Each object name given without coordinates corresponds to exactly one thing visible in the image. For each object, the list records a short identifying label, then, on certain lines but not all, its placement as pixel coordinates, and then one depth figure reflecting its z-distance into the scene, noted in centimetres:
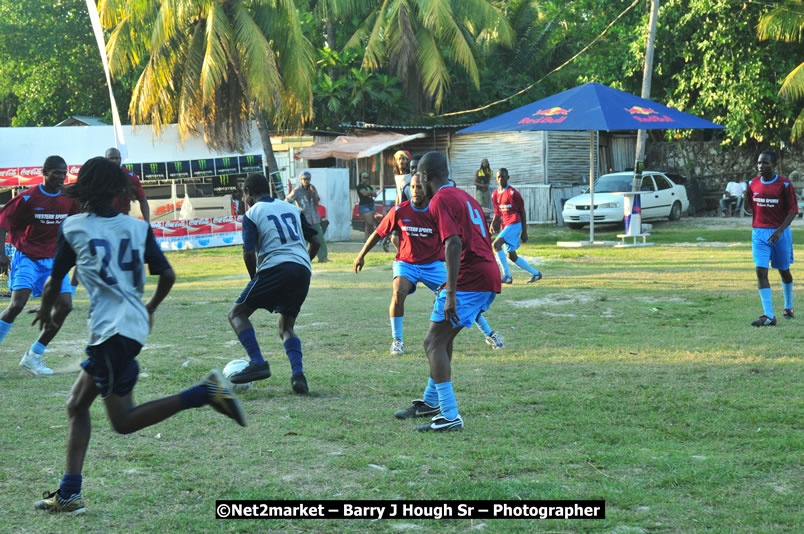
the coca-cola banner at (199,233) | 2358
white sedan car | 2558
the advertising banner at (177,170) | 2475
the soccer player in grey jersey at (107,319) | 419
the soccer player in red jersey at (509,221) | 1411
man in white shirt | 3006
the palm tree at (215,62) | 2367
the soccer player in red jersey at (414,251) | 849
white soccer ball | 682
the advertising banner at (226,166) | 2513
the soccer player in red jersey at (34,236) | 778
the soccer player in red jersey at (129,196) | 959
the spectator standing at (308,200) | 1764
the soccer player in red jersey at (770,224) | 987
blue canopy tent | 1905
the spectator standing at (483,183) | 2388
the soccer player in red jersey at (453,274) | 562
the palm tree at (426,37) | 2989
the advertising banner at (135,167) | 2404
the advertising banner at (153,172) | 2436
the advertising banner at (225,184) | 2553
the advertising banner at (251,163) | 2548
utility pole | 2357
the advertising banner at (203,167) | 2503
